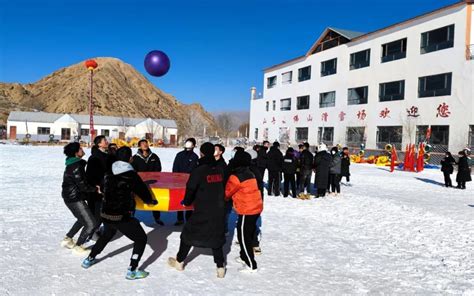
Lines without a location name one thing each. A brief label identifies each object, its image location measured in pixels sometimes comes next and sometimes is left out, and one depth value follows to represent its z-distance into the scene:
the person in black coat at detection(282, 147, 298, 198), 11.28
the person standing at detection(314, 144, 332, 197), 11.44
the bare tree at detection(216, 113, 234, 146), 106.43
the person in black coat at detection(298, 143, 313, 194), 11.58
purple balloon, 12.22
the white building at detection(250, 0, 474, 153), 25.81
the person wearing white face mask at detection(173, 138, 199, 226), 8.18
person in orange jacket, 5.15
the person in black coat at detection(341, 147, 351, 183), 13.03
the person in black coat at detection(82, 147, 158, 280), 4.65
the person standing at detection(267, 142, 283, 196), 11.29
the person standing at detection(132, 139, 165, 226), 7.75
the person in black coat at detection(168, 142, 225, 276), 4.76
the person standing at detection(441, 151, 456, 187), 15.74
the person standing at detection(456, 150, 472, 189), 15.40
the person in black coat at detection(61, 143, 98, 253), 5.47
